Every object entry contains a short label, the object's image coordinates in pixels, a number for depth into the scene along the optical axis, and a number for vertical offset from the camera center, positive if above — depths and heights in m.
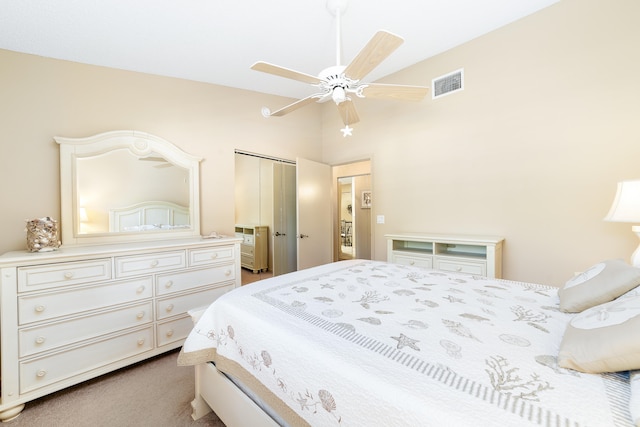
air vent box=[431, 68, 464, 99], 2.80 +1.38
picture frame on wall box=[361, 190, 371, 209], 5.45 +0.26
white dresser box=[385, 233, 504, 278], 2.40 -0.44
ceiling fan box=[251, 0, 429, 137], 1.45 +0.88
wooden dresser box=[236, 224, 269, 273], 4.79 -0.62
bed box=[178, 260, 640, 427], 0.68 -0.48
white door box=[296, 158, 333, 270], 3.70 -0.02
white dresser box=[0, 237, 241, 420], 1.69 -0.68
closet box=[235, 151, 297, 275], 4.42 +0.26
